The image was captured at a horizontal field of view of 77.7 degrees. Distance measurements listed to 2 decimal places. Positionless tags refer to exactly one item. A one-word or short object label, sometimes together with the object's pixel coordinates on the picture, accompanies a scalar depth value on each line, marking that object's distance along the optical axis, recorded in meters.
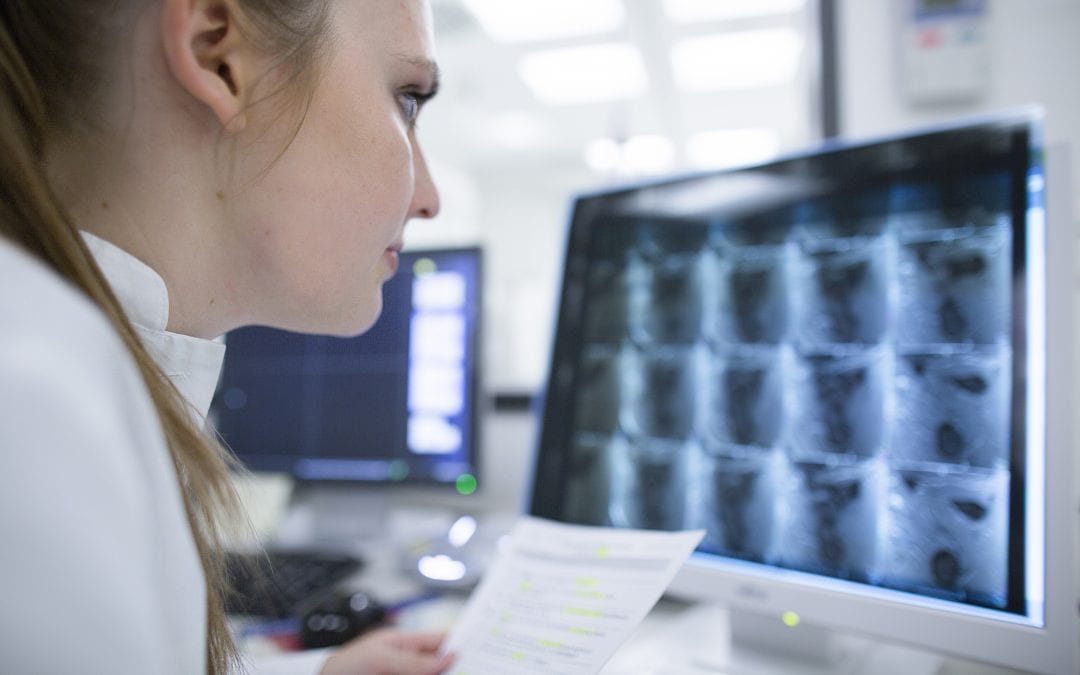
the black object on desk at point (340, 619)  0.74
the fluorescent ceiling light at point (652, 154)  5.23
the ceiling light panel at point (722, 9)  3.14
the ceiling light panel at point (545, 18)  3.28
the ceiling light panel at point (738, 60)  3.60
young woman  0.25
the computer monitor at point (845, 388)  0.51
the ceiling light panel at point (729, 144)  5.12
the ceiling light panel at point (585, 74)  3.84
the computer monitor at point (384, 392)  1.15
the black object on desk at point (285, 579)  0.84
